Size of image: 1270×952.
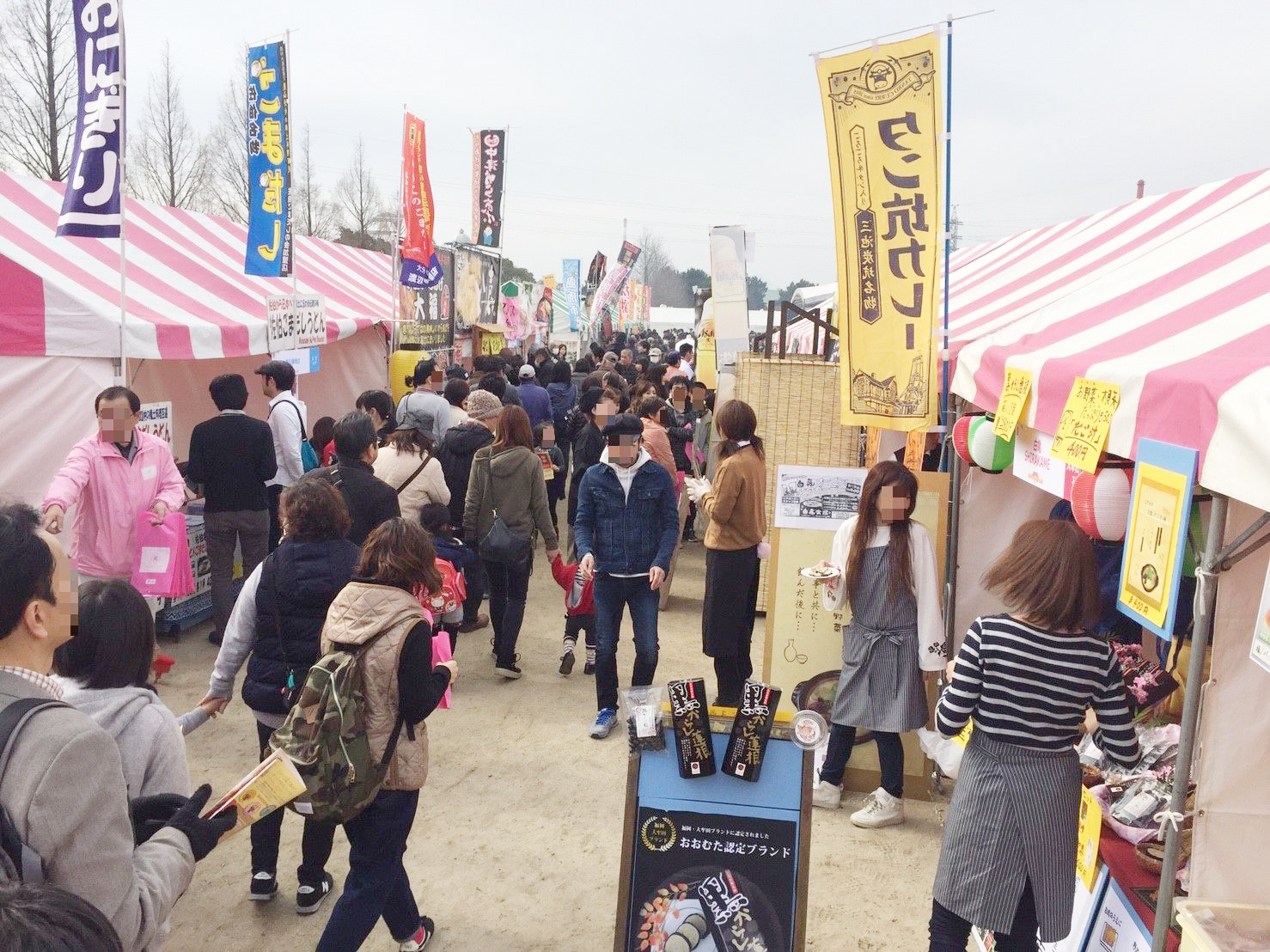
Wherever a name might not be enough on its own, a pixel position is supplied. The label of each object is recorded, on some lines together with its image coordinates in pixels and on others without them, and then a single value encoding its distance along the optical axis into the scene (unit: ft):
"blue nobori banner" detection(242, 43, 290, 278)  26.91
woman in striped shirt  9.02
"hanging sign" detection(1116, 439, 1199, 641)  8.03
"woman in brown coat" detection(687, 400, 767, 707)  17.13
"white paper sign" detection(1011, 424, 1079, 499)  11.48
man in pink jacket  17.21
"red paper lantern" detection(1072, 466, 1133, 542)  10.19
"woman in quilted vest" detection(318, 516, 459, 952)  9.67
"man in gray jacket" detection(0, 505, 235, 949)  5.05
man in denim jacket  16.79
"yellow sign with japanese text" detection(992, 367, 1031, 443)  12.22
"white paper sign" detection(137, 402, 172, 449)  22.07
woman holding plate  13.65
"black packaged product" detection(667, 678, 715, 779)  9.75
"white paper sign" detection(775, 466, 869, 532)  16.85
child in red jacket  20.43
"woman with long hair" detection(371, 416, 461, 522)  19.13
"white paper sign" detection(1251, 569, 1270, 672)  7.32
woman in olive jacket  19.90
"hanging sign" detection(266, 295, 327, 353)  26.40
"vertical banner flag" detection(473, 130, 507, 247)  53.01
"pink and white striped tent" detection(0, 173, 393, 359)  20.38
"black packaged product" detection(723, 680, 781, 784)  9.71
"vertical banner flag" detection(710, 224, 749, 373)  34.27
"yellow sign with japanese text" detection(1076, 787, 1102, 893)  10.12
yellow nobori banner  14.47
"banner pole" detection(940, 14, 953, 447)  14.10
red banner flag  34.58
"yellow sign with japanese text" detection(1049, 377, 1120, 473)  9.89
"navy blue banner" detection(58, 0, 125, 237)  19.47
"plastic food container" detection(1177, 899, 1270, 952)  8.30
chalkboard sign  9.61
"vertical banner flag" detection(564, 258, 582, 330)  89.45
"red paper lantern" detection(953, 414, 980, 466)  14.43
